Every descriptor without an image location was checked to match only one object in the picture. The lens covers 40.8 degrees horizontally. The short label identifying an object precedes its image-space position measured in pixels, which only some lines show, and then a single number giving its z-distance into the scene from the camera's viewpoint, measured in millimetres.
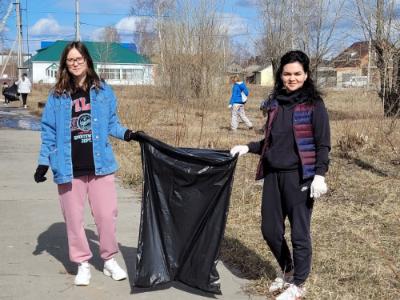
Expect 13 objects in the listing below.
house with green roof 70625
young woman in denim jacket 3949
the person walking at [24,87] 26422
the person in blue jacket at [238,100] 15383
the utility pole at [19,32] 40312
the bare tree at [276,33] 24047
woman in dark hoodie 3564
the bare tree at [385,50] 13781
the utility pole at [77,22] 30258
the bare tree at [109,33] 63656
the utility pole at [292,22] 23291
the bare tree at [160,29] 25623
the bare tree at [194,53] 23594
